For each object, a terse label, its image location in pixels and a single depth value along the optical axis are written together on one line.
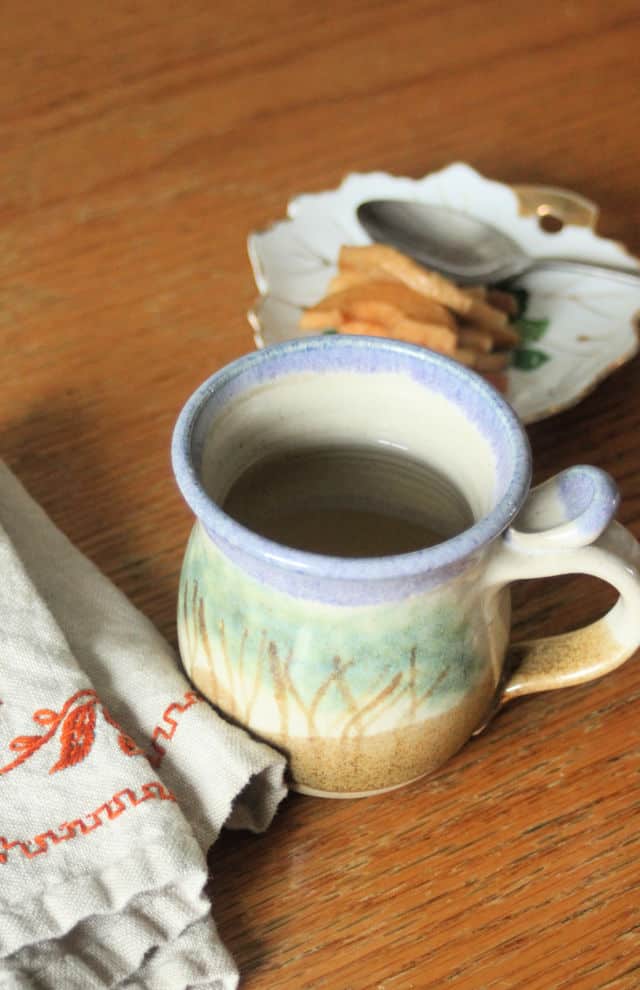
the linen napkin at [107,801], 0.76
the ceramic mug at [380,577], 0.76
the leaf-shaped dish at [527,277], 0.96
